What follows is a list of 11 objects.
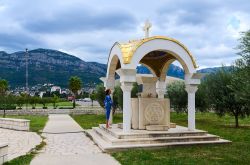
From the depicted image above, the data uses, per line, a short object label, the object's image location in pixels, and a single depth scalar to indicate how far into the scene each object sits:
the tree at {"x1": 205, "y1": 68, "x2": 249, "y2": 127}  15.93
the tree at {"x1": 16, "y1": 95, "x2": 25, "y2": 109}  33.85
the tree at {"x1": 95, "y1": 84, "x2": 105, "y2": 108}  24.12
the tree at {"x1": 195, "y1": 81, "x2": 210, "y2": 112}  19.78
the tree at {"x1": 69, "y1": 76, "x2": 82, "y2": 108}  41.30
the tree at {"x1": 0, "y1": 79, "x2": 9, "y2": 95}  41.26
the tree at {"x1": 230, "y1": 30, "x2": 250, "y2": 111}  7.36
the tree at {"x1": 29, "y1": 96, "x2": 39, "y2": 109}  37.37
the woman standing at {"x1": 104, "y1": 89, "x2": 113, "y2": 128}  11.18
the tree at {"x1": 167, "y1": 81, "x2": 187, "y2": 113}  21.21
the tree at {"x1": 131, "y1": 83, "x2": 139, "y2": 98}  22.46
